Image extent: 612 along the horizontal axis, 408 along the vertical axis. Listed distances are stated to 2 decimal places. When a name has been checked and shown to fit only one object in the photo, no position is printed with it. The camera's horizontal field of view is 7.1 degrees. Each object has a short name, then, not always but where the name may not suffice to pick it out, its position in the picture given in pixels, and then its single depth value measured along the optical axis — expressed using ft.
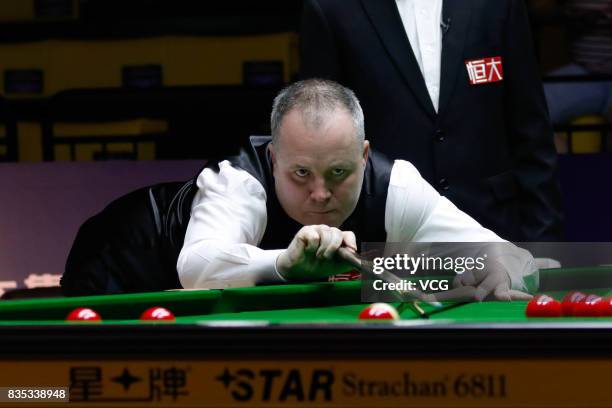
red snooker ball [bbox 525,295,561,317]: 25.84
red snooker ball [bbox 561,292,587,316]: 25.95
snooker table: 25.06
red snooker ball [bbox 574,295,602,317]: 25.84
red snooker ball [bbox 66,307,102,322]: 25.60
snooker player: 27.12
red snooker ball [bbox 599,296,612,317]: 25.83
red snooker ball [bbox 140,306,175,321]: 25.62
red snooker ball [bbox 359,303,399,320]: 25.45
